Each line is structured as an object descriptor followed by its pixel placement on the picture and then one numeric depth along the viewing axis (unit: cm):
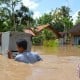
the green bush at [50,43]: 1725
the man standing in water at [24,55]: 255
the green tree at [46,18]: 2746
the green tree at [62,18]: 2697
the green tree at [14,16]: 1872
